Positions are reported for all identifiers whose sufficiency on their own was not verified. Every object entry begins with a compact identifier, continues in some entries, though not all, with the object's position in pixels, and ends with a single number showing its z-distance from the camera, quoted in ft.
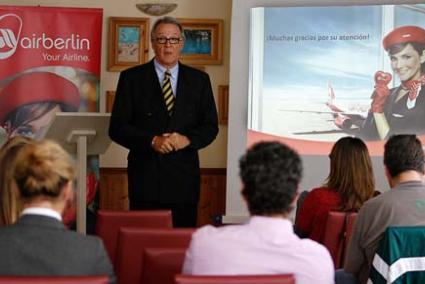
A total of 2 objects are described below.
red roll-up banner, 26.86
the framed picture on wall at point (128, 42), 28.15
